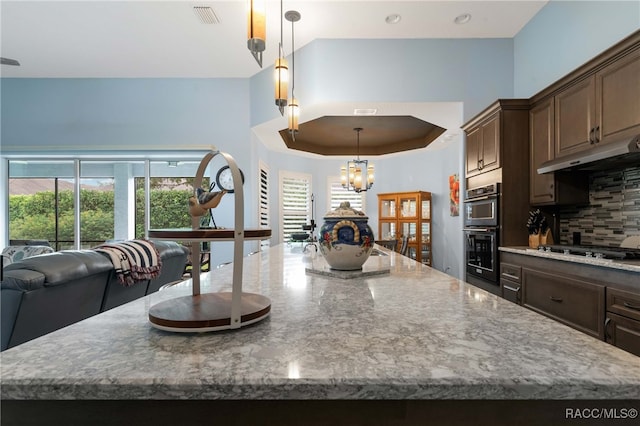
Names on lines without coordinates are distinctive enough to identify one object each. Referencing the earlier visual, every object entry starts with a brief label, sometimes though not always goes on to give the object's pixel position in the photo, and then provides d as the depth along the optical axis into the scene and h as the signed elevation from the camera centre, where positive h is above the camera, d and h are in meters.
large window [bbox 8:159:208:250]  5.24 +0.27
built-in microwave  3.15 +0.11
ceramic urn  1.15 -0.08
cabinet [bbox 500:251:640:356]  1.76 -0.50
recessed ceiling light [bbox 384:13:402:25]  3.54 +2.12
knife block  2.98 -0.20
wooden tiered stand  0.60 -0.19
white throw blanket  2.31 -0.33
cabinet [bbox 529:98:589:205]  2.78 +0.35
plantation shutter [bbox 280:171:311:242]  6.68 +0.29
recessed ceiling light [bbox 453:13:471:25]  3.53 +2.12
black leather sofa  1.68 -0.44
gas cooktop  1.89 -0.21
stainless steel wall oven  3.13 -0.17
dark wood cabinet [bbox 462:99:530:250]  3.09 +0.52
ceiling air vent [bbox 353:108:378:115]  4.19 +1.33
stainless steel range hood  1.97 +0.39
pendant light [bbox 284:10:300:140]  3.06 +1.75
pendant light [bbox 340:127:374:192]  5.52 +0.71
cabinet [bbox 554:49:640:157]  2.09 +0.77
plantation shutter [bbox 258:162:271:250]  5.55 +0.28
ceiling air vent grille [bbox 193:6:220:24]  3.40 +2.10
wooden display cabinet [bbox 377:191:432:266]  6.29 -0.10
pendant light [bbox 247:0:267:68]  1.69 +0.97
